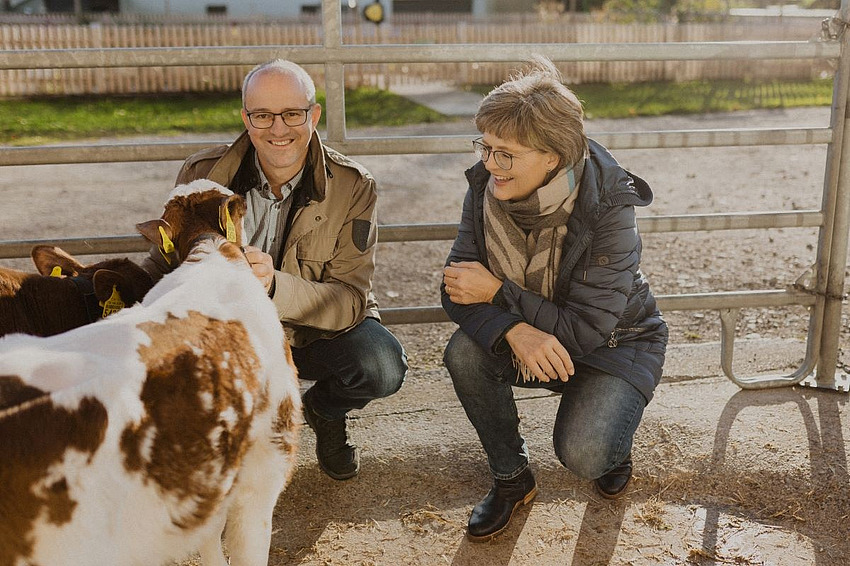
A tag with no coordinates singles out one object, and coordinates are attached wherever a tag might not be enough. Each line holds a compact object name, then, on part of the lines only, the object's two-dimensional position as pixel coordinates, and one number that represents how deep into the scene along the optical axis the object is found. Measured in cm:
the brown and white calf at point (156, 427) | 156
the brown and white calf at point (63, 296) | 244
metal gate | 315
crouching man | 277
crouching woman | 267
